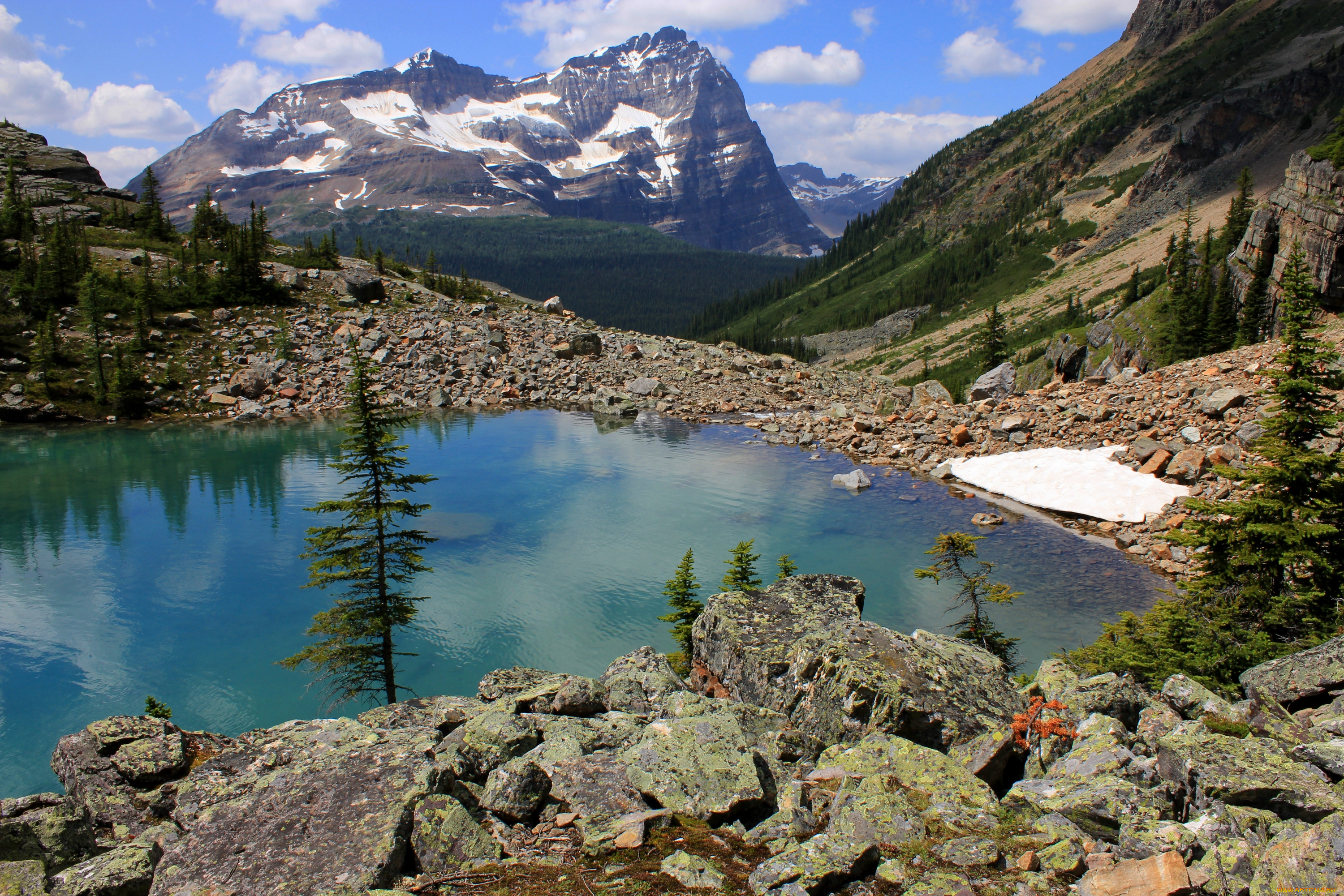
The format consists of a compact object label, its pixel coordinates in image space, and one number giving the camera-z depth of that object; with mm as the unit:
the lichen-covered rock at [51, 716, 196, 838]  9562
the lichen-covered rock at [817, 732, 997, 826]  8156
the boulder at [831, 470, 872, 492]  39125
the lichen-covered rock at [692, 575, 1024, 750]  11225
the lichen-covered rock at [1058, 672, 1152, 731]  10500
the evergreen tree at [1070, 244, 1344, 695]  13094
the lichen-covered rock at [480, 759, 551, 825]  9156
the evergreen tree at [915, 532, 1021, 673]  17656
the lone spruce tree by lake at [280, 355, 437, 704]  17344
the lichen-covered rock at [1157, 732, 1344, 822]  7445
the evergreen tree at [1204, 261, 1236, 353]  52781
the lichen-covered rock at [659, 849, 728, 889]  7070
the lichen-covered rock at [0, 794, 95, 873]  8086
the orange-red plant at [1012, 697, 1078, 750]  9828
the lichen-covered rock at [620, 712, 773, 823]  8953
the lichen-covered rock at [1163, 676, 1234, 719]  10031
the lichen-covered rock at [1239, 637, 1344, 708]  10602
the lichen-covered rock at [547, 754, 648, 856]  8594
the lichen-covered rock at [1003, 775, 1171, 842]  7586
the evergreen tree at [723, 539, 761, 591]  19438
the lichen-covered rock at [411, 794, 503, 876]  8141
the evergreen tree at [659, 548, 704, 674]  19656
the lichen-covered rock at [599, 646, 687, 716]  13344
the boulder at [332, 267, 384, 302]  77000
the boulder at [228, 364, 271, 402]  60219
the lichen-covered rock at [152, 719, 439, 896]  7766
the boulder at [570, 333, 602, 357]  74250
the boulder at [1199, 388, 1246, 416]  33125
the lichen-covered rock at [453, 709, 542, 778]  10484
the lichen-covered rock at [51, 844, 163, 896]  7402
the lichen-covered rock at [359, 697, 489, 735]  12461
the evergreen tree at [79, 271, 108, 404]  55656
